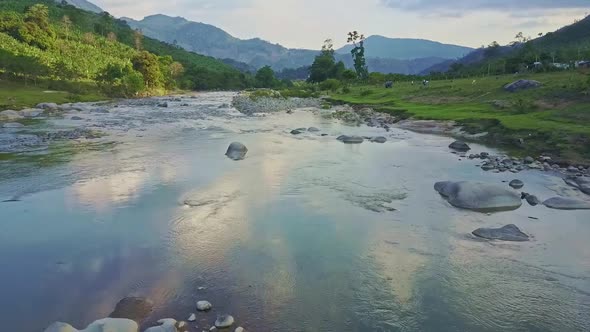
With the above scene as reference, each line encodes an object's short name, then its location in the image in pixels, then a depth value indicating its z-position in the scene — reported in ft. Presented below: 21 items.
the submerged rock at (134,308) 29.99
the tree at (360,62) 358.64
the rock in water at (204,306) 30.94
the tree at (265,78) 496.23
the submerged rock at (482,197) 54.44
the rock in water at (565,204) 54.24
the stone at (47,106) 175.83
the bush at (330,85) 318.67
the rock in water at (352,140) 103.85
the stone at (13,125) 124.75
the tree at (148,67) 315.58
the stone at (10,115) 142.83
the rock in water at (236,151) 84.82
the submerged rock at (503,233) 44.73
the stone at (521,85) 140.36
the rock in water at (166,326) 27.66
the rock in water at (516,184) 63.26
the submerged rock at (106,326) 26.76
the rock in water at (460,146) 92.98
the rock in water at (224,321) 28.96
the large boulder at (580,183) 61.11
